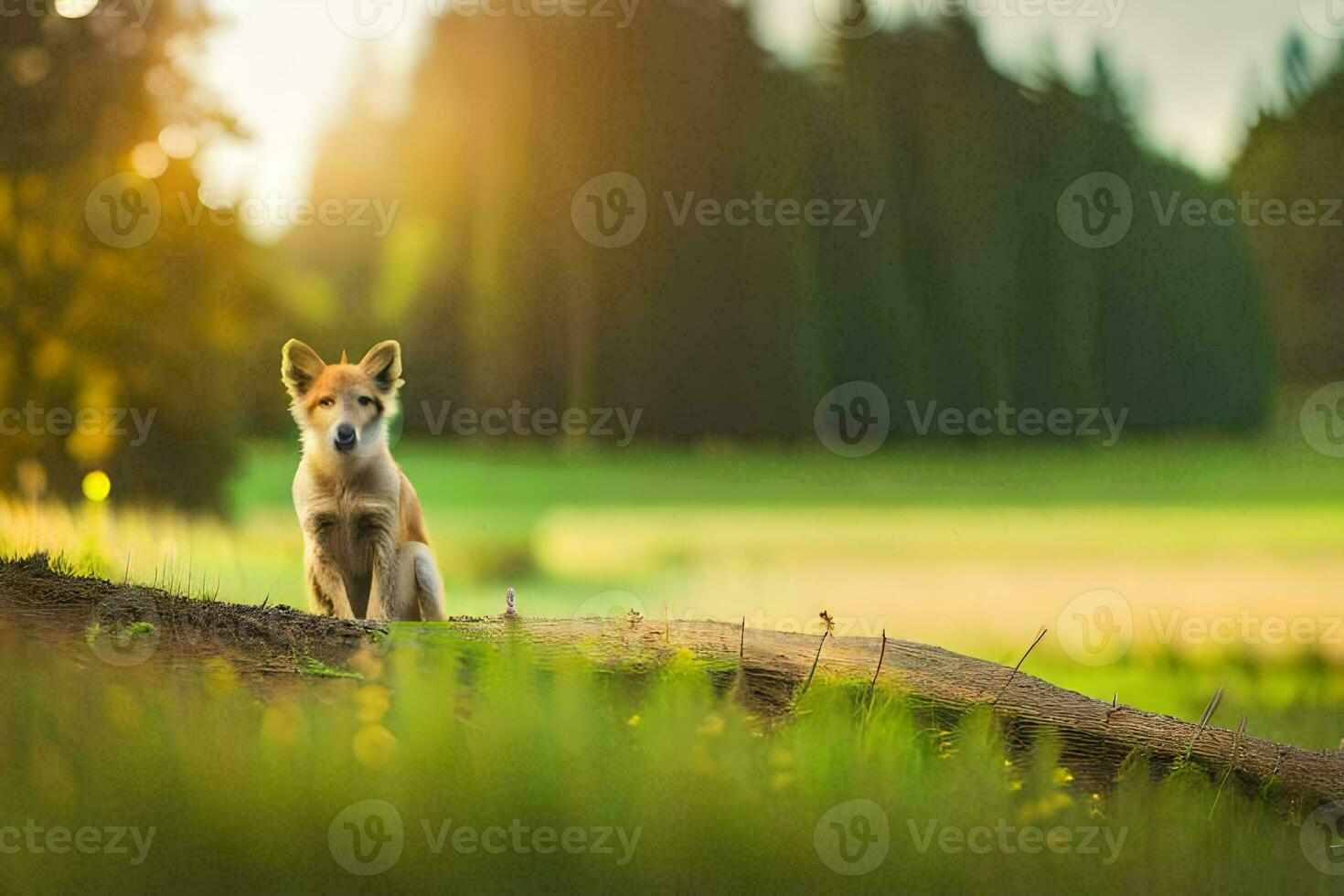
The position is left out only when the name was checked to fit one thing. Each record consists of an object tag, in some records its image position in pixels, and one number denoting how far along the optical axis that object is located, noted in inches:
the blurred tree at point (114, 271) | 871.7
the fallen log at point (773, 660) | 431.8
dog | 510.3
